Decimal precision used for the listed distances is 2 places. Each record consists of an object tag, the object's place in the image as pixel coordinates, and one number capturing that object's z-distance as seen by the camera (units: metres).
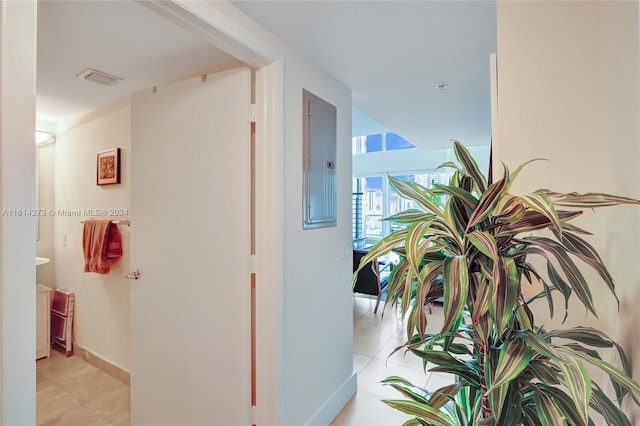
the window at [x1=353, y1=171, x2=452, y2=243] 6.55
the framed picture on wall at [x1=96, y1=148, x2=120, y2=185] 2.38
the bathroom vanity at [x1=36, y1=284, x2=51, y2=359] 2.68
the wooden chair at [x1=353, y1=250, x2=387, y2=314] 4.13
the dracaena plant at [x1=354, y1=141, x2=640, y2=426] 0.60
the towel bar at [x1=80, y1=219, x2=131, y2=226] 2.33
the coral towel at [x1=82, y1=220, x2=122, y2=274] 2.30
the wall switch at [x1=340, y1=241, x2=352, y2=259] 2.14
